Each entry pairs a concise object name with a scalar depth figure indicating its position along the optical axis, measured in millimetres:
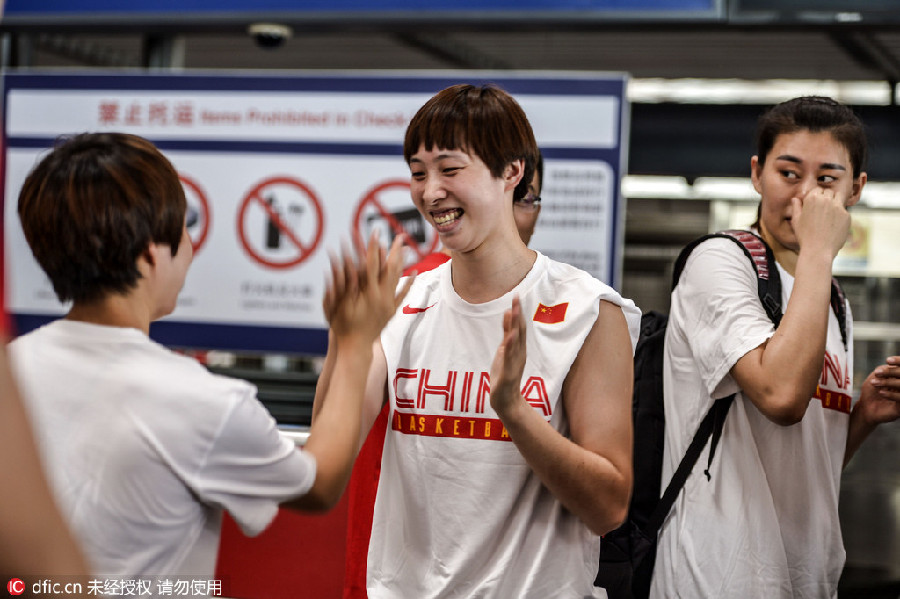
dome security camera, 4703
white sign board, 4719
